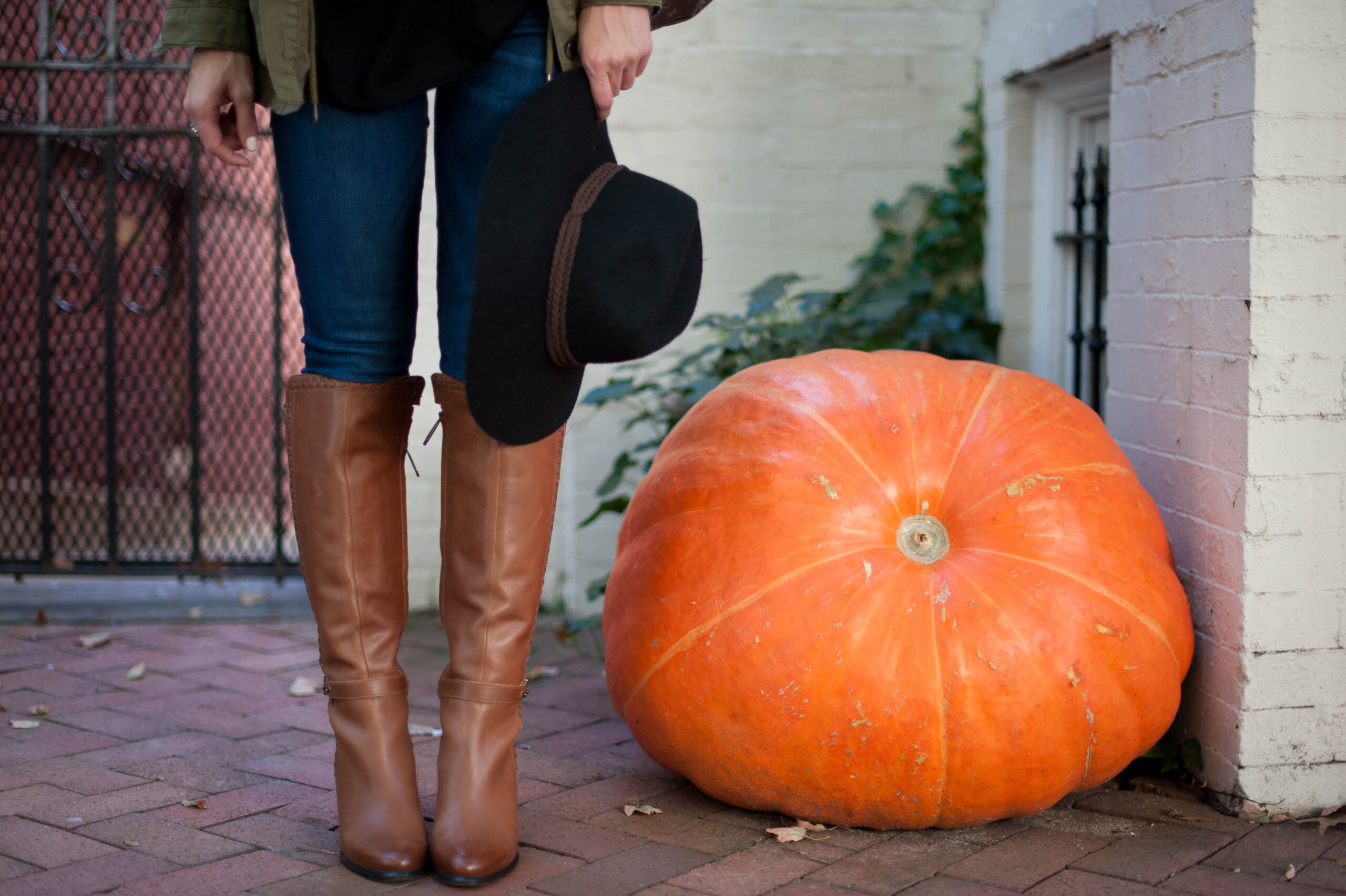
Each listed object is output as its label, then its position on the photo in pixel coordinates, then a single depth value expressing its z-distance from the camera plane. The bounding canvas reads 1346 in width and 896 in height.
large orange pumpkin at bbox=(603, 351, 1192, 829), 1.62
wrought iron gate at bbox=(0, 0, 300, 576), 3.31
